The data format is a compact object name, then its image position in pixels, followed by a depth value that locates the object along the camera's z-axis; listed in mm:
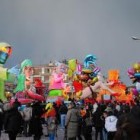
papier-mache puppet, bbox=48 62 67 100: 33983
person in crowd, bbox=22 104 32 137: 15633
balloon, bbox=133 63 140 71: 17189
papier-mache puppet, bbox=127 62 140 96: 16287
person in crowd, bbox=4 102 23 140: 10681
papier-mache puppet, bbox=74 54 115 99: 19893
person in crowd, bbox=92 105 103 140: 13633
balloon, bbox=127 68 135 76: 17953
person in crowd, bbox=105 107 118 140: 11008
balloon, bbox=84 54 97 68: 25576
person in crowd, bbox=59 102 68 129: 19671
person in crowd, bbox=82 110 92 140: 13188
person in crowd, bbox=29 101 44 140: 11712
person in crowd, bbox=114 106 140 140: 2920
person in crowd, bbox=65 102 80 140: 11367
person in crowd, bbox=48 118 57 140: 13645
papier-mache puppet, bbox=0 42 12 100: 22746
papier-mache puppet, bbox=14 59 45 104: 22085
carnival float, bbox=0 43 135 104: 20112
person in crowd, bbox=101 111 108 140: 13472
